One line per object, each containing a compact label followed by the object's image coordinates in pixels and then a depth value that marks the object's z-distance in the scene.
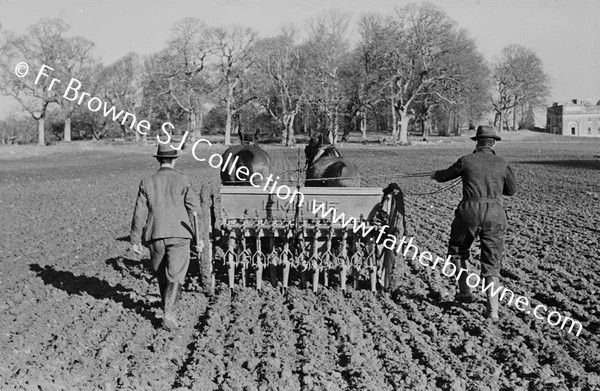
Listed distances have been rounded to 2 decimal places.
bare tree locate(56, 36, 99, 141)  48.06
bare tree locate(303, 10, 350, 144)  57.81
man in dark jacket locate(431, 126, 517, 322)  6.91
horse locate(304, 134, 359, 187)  9.91
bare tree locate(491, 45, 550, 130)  78.31
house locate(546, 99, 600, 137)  99.50
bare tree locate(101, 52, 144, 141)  61.97
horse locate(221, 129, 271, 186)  10.87
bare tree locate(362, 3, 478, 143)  56.75
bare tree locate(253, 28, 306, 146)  60.03
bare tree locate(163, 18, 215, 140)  57.50
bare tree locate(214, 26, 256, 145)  59.94
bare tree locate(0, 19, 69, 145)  46.62
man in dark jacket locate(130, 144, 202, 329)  6.52
